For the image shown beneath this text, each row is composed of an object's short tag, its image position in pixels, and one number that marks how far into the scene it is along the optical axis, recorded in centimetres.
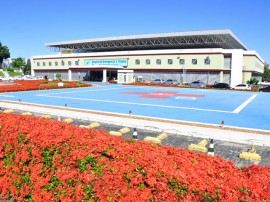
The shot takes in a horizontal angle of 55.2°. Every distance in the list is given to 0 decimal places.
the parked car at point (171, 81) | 5400
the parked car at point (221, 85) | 4456
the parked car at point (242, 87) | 4294
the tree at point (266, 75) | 10800
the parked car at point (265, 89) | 4132
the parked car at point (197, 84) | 4944
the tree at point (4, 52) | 11906
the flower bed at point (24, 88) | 3238
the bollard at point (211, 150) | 960
